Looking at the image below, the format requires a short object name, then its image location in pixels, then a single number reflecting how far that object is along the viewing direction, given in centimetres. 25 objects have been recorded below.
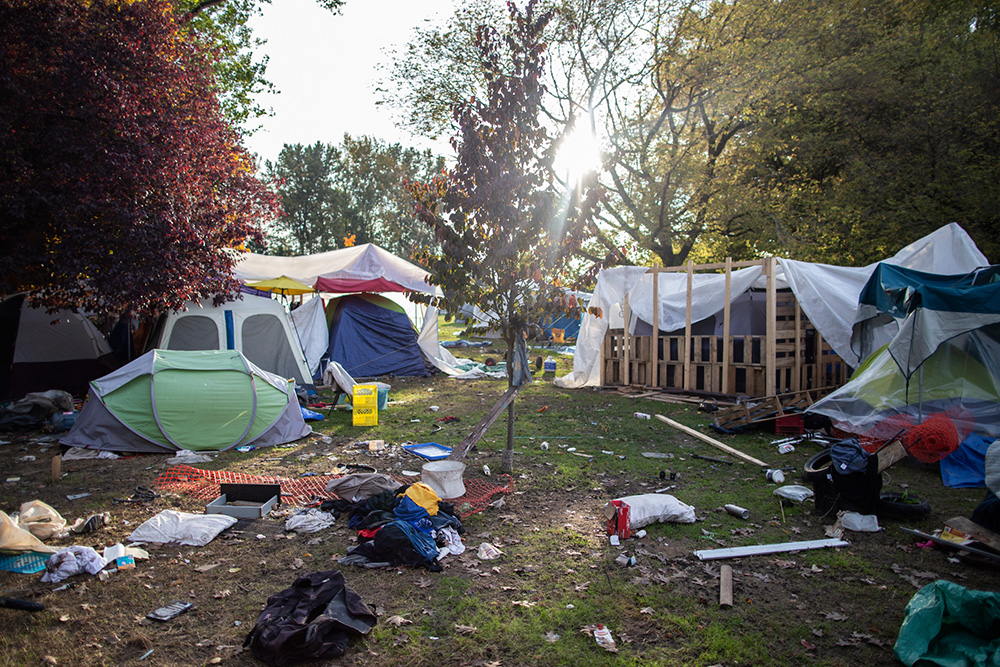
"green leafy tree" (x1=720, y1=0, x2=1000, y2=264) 1438
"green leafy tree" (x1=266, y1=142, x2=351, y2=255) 4412
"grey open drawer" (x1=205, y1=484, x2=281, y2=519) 553
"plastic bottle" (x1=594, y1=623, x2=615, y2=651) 336
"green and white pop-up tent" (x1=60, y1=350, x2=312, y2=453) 761
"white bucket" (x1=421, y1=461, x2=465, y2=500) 559
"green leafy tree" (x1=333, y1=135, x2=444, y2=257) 4306
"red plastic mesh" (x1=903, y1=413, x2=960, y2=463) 625
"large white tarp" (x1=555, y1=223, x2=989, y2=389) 927
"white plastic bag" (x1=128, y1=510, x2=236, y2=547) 484
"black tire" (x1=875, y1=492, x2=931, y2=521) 501
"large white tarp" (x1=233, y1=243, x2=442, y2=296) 1391
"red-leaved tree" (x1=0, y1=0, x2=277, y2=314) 547
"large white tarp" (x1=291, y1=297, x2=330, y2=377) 1443
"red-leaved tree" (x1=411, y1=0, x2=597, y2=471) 587
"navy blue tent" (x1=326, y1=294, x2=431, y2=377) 1501
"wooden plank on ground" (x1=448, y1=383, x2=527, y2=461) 628
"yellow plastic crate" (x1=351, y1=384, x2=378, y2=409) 940
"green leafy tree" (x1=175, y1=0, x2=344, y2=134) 1502
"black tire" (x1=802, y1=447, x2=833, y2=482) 527
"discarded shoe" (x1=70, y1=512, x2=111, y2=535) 500
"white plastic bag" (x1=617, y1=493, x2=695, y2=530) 498
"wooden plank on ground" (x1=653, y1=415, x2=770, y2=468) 705
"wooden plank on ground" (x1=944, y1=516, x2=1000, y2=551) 421
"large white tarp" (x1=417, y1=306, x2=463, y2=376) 1572
